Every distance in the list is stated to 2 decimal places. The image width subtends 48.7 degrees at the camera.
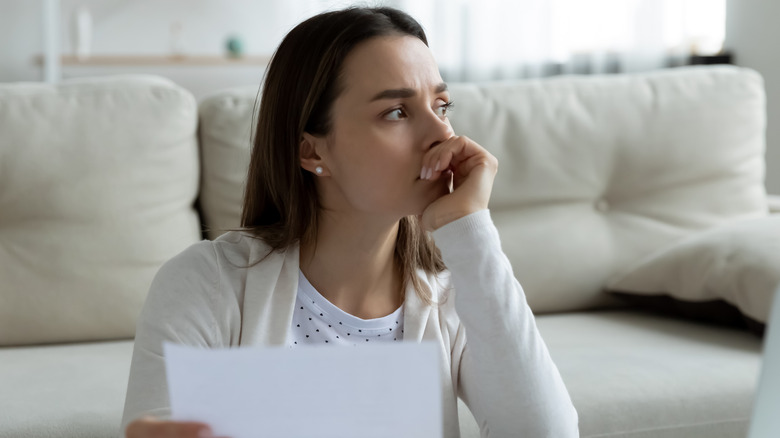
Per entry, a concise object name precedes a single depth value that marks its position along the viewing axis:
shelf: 3.69
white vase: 3.75
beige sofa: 1.46
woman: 1.05
